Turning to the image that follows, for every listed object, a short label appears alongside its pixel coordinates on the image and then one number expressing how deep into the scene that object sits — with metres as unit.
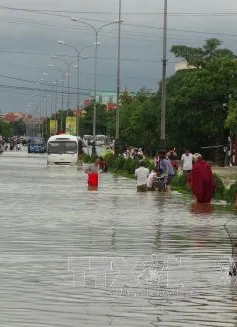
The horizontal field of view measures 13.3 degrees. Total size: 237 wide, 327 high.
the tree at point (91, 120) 160.38
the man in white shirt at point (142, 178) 34.69
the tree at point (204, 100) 69.69
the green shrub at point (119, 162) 56.74
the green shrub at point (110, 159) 59.54
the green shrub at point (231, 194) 28.34
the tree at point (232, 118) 58.70
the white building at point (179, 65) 157.15
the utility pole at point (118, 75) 66.77
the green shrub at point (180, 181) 38.18
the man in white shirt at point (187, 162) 42.88
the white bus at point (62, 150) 73.69
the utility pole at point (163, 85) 46.09
